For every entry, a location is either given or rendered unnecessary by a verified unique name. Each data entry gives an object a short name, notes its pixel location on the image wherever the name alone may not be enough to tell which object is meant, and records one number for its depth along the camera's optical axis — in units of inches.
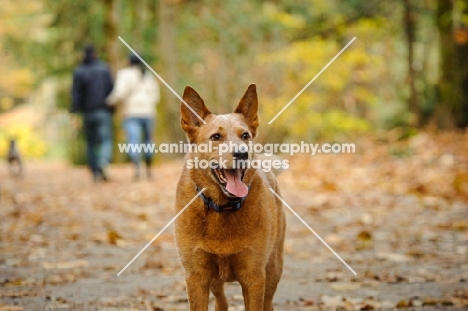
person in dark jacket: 603.5
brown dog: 167.3
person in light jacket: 603.2
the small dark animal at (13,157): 738.2
